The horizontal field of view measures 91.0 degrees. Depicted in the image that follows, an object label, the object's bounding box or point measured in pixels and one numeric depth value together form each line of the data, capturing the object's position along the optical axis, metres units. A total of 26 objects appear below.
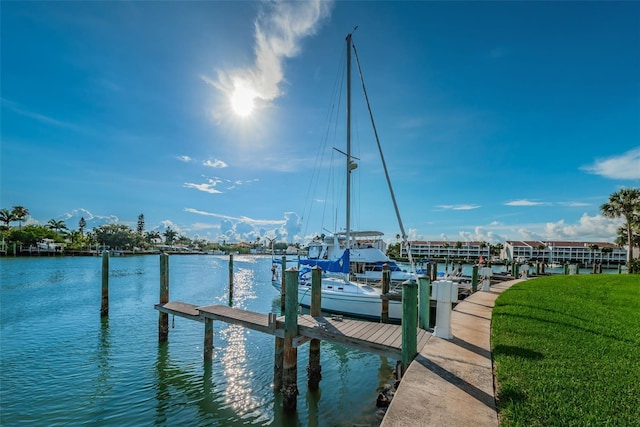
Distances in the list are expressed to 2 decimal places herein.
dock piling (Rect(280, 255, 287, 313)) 19.28
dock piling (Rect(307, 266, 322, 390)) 8.55
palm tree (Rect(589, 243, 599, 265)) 84.61
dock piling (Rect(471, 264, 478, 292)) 16.20
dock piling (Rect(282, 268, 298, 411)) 7.21
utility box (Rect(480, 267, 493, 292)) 15.34
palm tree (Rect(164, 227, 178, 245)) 150.25
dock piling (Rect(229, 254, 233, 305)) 23.41
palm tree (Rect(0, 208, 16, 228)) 72.88
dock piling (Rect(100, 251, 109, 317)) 15.94
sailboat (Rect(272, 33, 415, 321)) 14.52
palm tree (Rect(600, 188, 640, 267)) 40.75
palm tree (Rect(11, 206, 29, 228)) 75.75
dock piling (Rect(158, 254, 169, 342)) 11.88
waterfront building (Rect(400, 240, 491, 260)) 105.88
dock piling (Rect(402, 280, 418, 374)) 5.46
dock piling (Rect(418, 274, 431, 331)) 7.06
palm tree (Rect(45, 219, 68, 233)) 93.81
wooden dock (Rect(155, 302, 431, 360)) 6.23
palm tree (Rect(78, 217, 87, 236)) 121.73
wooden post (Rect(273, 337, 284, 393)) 7.83
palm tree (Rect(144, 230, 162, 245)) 135.15
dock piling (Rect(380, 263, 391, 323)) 13.10
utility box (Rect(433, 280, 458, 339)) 6.50
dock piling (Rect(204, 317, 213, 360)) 9.96
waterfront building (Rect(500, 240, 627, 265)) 86.62
